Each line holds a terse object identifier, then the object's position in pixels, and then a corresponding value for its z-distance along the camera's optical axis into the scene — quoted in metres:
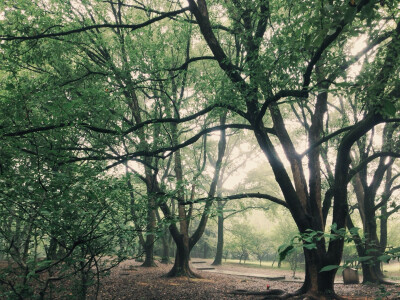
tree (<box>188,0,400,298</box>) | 5.12
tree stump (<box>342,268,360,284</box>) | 12.40
